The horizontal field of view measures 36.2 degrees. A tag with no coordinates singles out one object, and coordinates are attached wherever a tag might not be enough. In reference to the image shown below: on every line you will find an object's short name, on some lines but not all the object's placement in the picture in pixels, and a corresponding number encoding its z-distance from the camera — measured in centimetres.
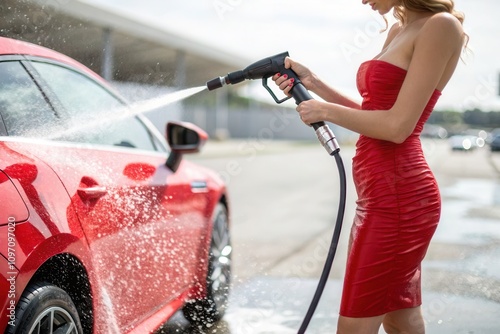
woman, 253
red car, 266
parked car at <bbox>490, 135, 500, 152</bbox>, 5403
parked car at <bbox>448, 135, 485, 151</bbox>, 5753
